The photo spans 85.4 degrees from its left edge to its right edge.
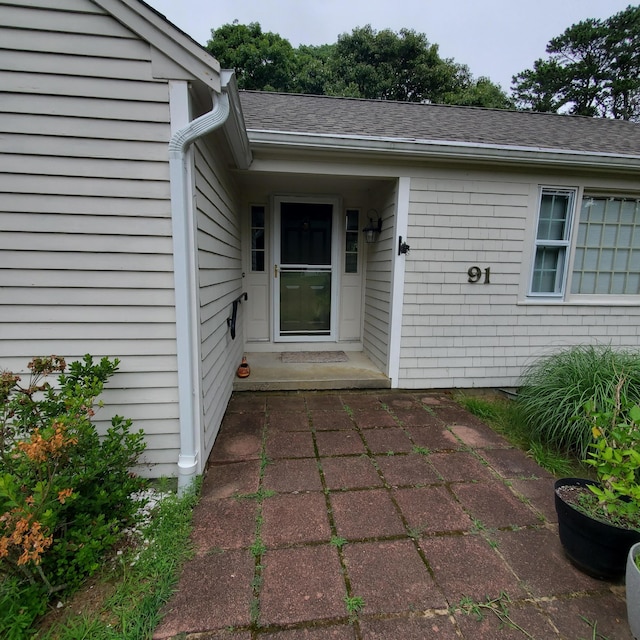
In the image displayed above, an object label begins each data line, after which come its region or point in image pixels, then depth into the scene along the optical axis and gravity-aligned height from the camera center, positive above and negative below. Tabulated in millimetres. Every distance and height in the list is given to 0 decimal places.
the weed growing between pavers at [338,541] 1682 -1326
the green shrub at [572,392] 2635 -950
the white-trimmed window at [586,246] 3754 +331
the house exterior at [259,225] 1839 +353
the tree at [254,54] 15688 +9538
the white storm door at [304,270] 4559 -39
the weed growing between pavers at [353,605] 1333 -1317
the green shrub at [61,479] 1253 -921
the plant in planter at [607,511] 1373 -1041
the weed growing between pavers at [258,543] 1365 -1332
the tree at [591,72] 15242 +9298
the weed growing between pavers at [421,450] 2548 -1321
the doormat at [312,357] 4297 -1130
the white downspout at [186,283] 1867 -111
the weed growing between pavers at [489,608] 1331 -1316
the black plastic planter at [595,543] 1442 -1143
